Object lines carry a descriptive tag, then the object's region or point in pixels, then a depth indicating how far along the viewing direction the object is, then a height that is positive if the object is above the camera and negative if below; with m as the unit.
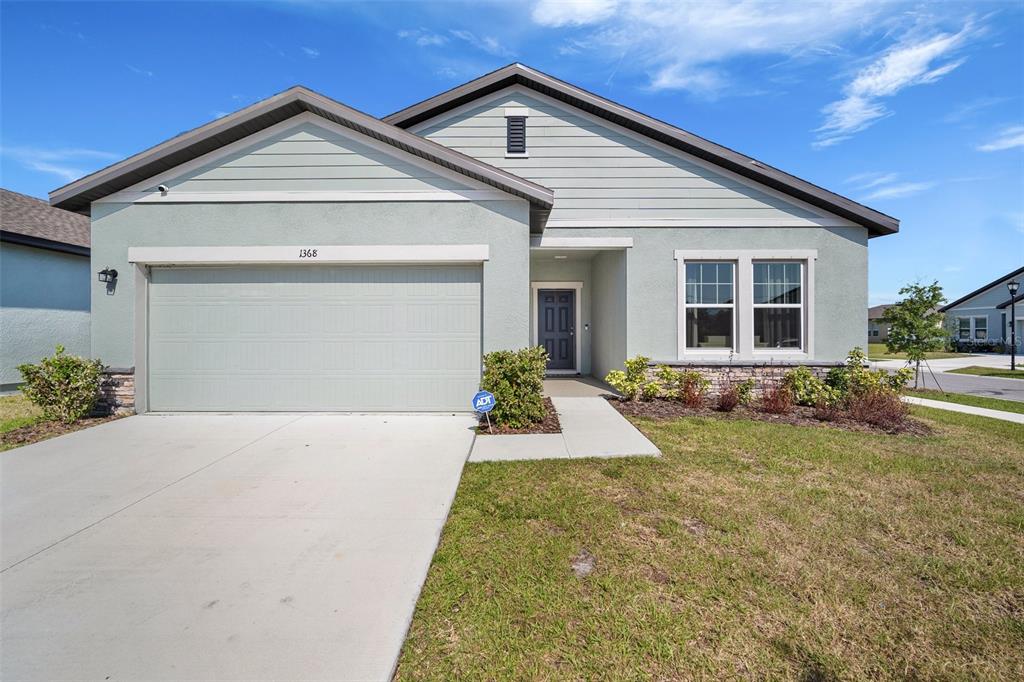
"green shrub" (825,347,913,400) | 8.28 -0.72
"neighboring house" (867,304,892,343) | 48.60 +1.27
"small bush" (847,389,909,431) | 7.03 -1.15
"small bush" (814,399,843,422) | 7.43 -1.23
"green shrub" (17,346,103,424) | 6.58 -0.72
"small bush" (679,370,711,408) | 8.24 -0.93
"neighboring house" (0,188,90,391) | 10.20 +1.42
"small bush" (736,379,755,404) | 8.54 -1.00
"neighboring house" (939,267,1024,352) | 30.38 +2.17
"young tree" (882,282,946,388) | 11.52 +0.53
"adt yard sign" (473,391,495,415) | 6.22 -0.89
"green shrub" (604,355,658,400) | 8.55 -0.81
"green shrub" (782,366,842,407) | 8.26 -0.92
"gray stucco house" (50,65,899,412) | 7.14 +1.36
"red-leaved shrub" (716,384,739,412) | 7.96 -1.11
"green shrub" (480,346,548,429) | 6.47 -0.70
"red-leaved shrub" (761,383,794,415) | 7.80 -1.12
